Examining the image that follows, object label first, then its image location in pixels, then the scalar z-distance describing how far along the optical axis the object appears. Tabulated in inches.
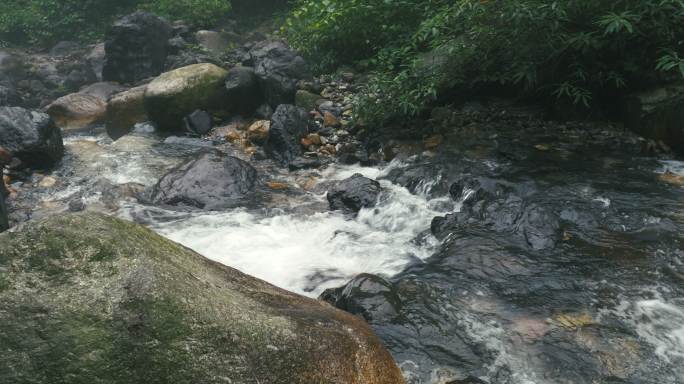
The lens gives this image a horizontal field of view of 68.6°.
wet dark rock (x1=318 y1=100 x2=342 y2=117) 395.0
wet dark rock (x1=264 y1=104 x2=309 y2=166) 353.1
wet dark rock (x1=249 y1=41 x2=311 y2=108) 411.5
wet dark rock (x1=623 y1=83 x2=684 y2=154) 279.7
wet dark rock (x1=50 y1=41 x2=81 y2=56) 801.6
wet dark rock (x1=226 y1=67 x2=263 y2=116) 422.0
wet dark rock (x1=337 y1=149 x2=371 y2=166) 333.1
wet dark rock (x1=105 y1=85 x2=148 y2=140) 457.4
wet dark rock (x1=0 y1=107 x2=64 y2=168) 334.3
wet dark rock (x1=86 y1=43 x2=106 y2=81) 687.1
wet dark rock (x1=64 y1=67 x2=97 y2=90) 669.9
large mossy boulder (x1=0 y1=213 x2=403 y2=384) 90.9
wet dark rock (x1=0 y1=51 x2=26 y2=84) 669.3
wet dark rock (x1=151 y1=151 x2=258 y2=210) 285.3
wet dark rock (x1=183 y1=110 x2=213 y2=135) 413.7
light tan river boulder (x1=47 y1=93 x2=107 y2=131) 498.8
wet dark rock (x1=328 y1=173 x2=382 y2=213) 271.0
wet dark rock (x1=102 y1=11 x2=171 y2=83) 599.5
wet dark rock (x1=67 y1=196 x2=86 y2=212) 284.0
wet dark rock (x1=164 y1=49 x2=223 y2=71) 538.3
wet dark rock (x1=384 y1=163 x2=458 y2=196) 279.3
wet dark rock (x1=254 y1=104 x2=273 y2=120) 414.5
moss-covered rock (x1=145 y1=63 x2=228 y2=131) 420.8
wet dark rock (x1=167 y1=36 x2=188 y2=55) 629.3
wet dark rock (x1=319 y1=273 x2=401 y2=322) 164.2
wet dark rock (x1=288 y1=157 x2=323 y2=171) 336.8
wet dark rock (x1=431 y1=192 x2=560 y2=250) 215.9
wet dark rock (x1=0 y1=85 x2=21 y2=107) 526.7
